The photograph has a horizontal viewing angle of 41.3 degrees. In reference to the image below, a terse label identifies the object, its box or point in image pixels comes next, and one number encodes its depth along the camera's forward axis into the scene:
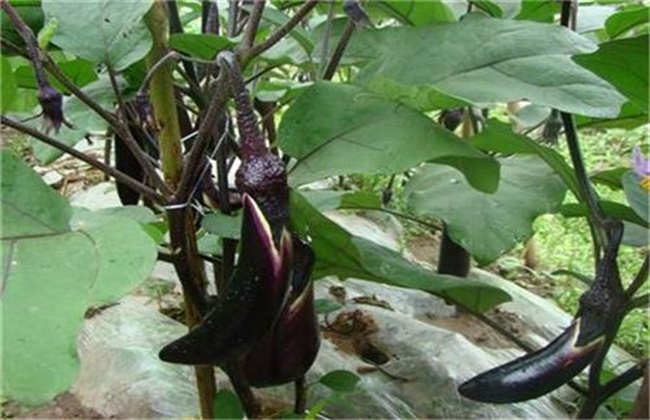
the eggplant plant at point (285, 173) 0.39
